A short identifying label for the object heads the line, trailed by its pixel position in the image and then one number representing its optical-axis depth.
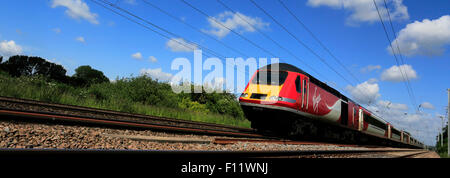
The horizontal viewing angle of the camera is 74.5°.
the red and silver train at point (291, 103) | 10.41
